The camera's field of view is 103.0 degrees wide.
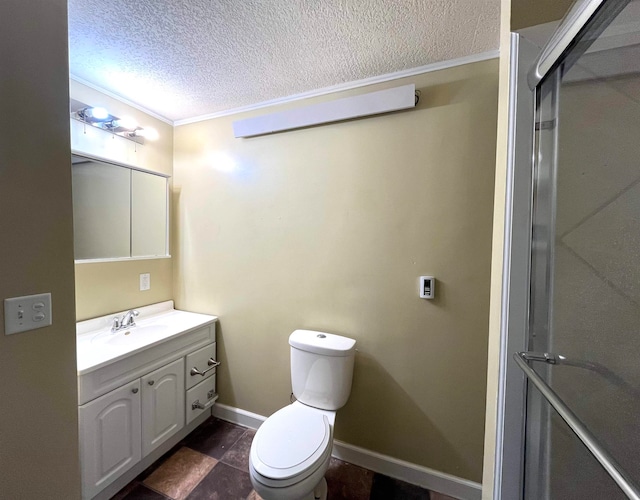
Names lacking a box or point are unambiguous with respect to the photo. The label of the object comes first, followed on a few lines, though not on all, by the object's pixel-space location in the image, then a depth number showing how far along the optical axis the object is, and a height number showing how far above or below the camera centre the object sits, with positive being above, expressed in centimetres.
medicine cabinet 152 +20
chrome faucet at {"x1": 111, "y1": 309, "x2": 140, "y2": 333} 161 -53
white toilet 105 -93
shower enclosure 57 -4
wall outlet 188 -30
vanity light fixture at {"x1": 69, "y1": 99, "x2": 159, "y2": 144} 152 +76
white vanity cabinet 120 -89
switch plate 74 -22
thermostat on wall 139 -23
